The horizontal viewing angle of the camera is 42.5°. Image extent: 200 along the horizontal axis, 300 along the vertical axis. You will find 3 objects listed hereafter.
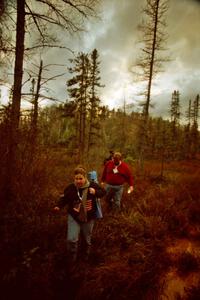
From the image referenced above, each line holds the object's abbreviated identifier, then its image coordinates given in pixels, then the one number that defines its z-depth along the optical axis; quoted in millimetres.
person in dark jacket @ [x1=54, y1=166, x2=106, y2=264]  4766
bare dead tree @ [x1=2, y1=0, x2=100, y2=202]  6695
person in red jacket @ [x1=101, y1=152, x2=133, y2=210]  7957
